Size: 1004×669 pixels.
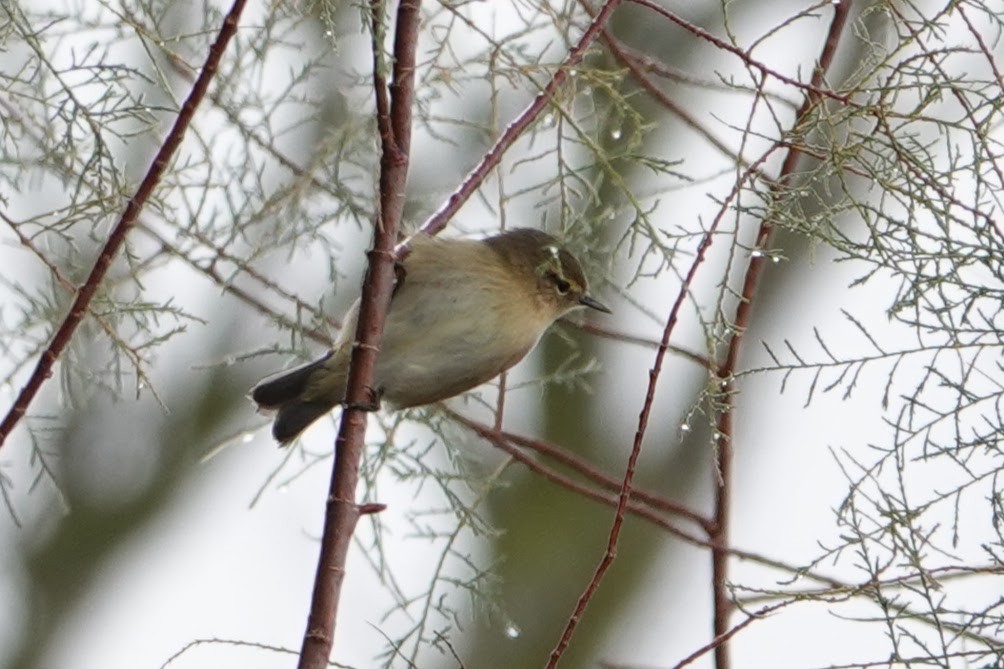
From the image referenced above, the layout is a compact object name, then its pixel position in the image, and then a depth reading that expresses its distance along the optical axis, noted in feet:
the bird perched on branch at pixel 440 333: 27.07
